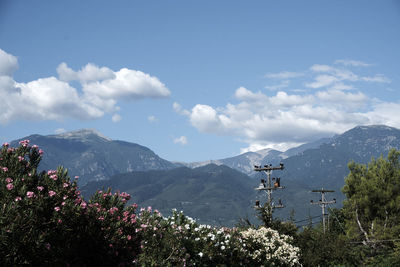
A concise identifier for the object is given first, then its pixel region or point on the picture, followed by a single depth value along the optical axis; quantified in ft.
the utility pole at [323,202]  181.68
